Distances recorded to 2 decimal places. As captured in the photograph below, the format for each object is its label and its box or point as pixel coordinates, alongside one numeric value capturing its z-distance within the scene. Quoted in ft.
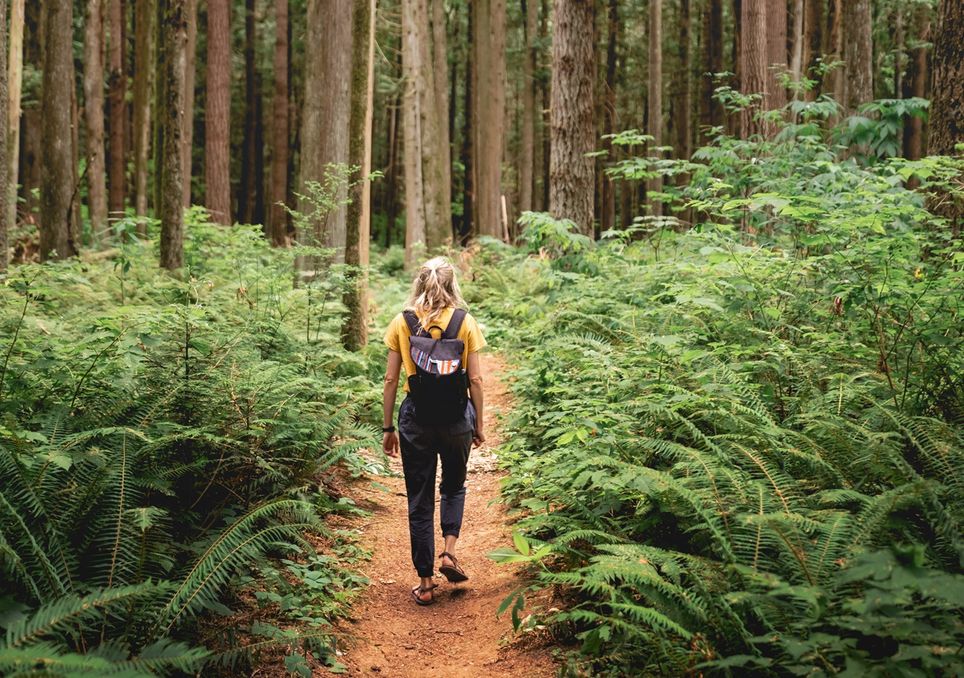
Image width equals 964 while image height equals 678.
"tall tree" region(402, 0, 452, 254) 63.41
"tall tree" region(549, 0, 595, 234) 37.19
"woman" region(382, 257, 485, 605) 16.58
